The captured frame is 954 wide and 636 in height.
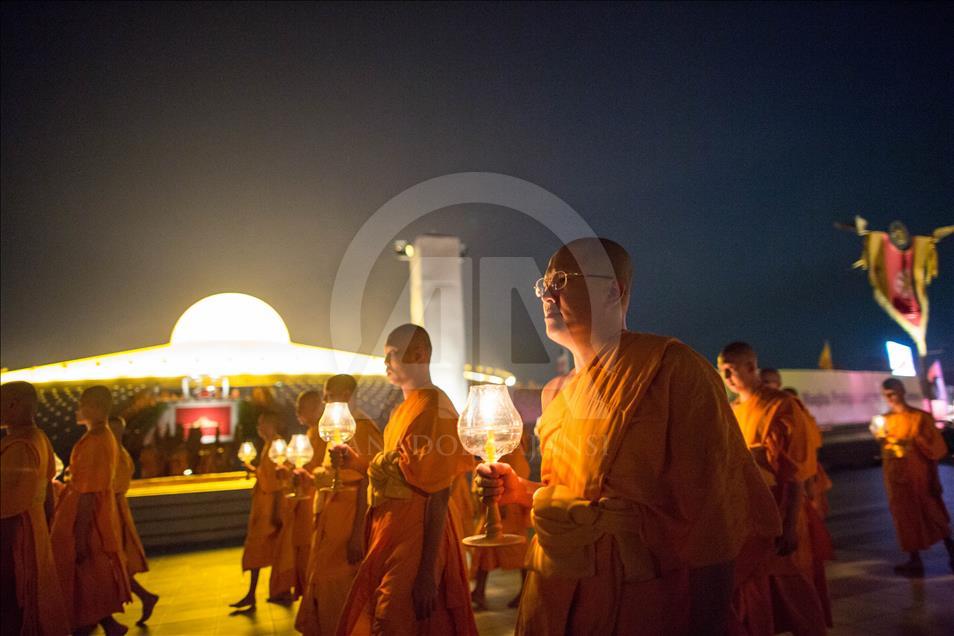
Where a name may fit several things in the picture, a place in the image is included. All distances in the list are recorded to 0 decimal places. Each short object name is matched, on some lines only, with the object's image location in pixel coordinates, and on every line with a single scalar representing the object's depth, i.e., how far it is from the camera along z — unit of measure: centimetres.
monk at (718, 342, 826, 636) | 419
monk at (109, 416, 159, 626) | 610
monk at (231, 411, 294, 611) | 669
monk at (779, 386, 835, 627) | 484
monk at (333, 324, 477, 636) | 337
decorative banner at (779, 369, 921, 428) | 1988
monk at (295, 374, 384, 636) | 426
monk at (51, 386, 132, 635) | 521
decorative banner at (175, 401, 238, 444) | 1591
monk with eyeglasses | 171
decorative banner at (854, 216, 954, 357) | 1630
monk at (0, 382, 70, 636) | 431
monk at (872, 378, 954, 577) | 698
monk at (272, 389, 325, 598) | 629
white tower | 2333
